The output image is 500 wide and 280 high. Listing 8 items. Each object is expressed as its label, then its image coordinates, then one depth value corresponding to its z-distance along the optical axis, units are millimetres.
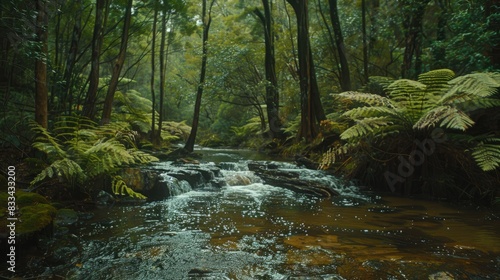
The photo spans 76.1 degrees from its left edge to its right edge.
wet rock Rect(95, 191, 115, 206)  4930
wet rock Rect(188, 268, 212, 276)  2545
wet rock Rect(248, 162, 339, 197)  6066
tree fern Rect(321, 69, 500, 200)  4594
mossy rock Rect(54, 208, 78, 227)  3768
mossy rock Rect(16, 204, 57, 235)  2832
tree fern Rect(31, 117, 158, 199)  4250
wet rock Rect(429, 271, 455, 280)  2404
